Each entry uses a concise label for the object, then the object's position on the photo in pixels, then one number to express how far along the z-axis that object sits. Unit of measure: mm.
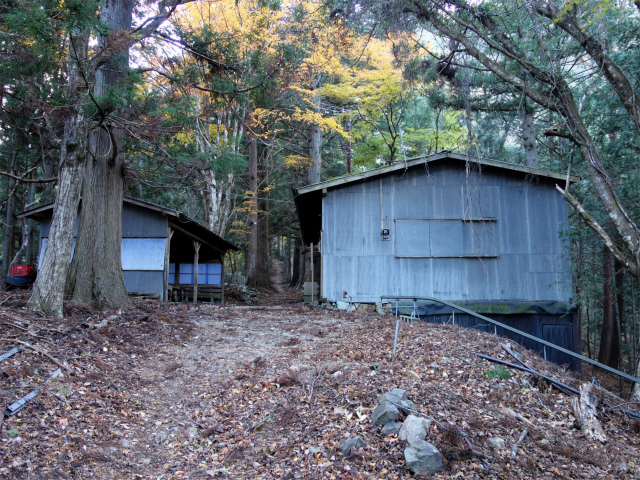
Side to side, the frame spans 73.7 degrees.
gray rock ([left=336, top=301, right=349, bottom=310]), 12088
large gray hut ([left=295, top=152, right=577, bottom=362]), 11969
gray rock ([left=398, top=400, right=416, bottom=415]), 4422
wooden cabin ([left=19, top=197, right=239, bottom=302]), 14594
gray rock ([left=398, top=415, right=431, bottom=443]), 3939
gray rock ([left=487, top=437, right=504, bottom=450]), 4091
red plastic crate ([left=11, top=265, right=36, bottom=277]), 14445
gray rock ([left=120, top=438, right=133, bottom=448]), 4082
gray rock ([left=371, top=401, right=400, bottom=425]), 4270
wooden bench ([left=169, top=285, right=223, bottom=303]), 17375
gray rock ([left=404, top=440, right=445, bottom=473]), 3648
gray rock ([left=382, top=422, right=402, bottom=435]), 4121
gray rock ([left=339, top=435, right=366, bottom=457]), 3916
